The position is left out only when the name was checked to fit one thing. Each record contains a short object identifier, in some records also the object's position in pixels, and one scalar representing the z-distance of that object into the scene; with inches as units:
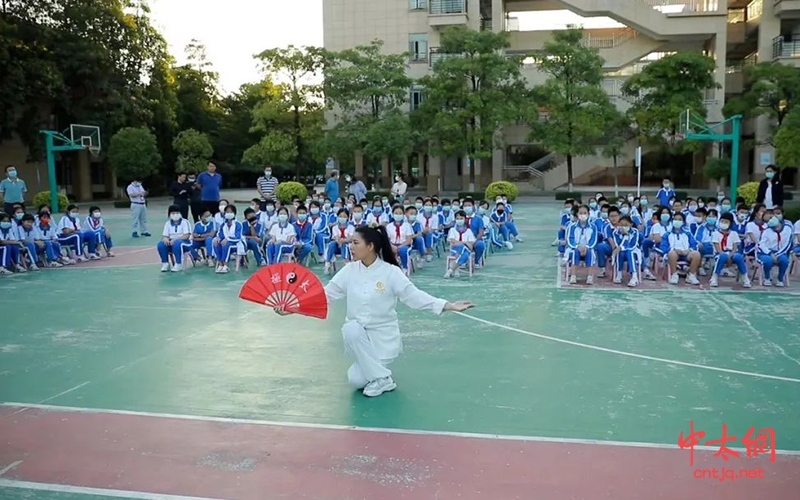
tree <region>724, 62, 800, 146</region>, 1093.1
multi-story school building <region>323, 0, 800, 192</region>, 1264.8
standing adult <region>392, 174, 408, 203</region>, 726.5
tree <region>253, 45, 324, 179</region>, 1250.6
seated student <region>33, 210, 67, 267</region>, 511.2
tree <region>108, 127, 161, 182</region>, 1278.3
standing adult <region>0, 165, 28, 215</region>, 591.6
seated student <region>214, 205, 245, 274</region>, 480.1
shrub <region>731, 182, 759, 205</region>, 862.5
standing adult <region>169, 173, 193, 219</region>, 609.2
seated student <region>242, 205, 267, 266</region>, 498.0
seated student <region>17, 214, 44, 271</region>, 499.8
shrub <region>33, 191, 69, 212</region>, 1032.2
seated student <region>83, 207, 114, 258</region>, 542.8
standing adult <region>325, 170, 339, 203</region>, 722.8
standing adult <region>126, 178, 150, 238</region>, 673.0
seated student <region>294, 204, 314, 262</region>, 497.7
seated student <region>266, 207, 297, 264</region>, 473.7
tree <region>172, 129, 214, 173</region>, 1483.8
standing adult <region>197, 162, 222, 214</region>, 566.9
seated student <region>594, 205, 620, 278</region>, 431.5
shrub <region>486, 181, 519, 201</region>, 1048.5
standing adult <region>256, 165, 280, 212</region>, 633.6
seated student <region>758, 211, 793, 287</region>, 406.1
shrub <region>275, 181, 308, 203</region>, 1106.1
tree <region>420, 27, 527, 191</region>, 1155.9
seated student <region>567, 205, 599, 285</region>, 415.2
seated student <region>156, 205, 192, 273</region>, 479.5
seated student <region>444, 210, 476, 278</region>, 452.8
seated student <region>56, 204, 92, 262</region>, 529.3
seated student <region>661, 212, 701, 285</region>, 418.3
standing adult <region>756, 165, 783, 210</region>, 521.3
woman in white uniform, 213.0
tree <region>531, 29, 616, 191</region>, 1159.0
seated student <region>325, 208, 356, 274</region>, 472.4
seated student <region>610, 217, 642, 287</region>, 415.5
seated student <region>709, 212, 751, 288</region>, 406.0
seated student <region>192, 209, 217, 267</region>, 500.1
